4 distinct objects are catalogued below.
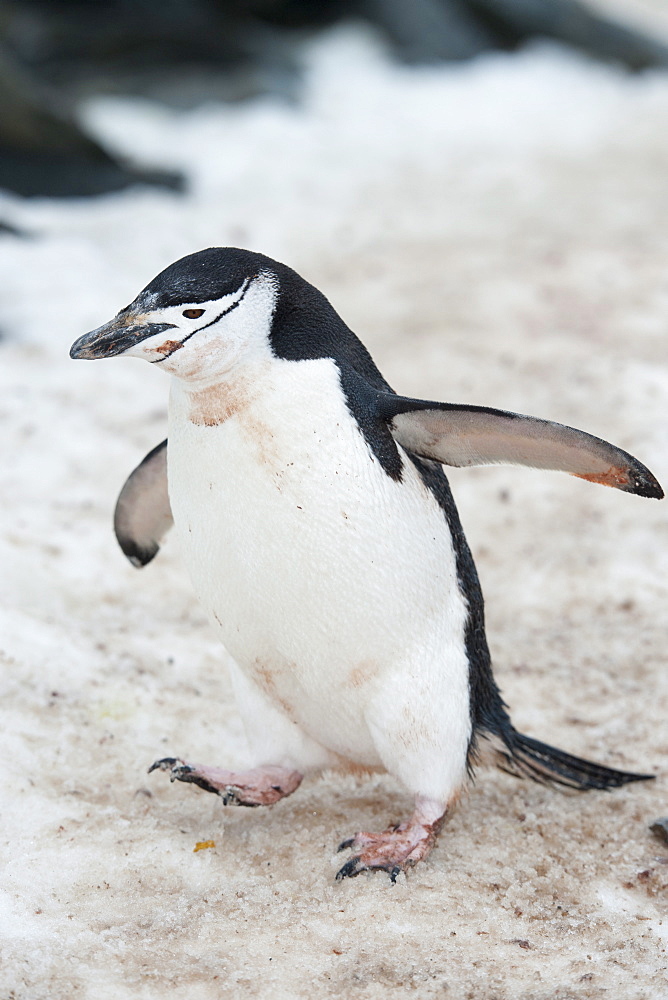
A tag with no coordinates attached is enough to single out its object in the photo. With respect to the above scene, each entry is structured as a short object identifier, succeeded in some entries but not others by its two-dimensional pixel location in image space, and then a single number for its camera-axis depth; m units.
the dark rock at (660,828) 4.48
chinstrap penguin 3.86
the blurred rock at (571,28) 15.60
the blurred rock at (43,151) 11.37
